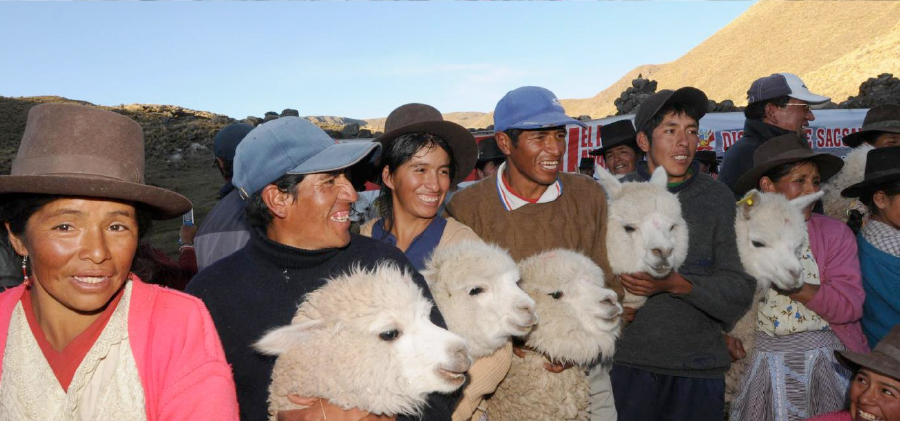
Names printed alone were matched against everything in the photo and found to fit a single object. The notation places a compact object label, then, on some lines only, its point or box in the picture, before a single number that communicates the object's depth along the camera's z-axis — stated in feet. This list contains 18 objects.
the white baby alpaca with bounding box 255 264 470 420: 6.38
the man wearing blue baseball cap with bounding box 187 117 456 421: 6.82
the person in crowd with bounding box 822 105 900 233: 14.03
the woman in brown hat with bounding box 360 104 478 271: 9.43
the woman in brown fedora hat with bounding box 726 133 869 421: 10.62
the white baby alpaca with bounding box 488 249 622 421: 9.27
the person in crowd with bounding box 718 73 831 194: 14.35
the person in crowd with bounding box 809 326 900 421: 8.89
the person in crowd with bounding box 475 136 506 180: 24.30
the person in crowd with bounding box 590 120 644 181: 20.86
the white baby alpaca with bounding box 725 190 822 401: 10.66
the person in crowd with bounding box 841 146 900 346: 10.90
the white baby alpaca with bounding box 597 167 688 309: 9.82
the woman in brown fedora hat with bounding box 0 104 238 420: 5.34
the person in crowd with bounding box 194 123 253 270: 11.99
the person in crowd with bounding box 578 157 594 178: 30.86
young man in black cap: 9.59
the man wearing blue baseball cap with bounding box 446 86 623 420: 9.91
